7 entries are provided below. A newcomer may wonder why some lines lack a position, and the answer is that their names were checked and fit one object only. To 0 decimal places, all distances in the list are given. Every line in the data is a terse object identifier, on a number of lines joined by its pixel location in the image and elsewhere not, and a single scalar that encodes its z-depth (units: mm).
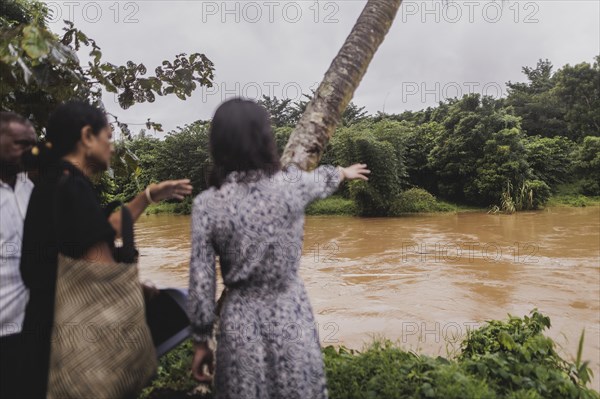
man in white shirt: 1200
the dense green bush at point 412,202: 17281
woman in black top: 1135
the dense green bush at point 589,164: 19031
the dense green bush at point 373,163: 16781
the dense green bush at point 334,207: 18750
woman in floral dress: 1268
